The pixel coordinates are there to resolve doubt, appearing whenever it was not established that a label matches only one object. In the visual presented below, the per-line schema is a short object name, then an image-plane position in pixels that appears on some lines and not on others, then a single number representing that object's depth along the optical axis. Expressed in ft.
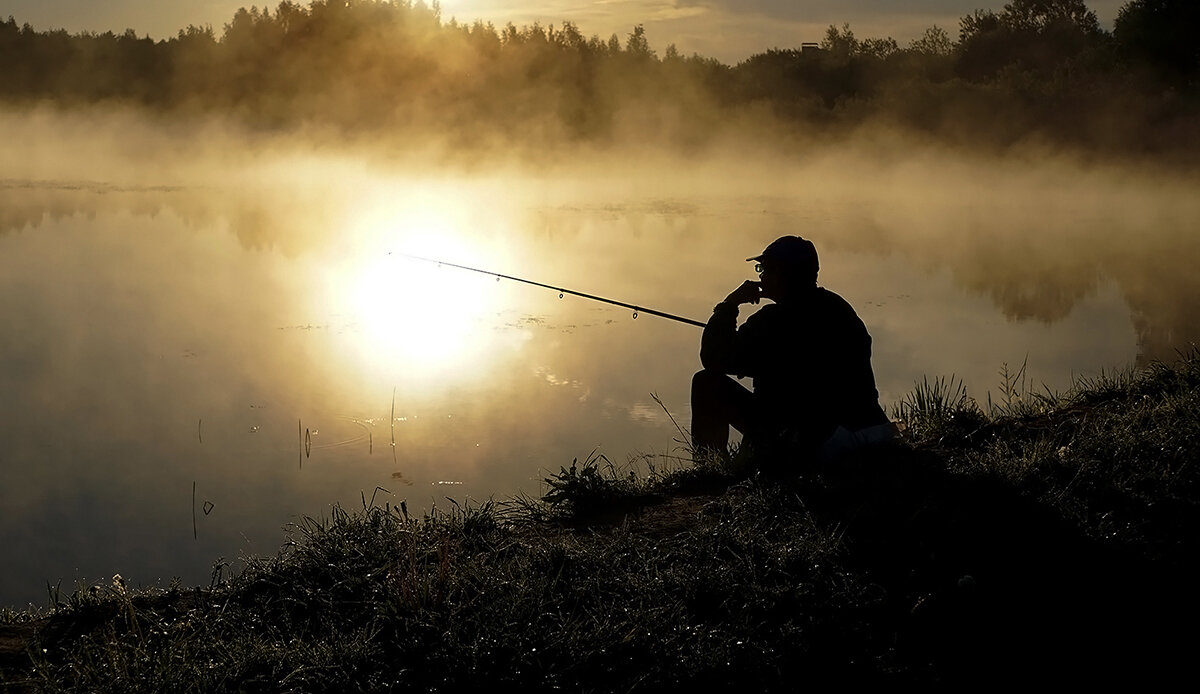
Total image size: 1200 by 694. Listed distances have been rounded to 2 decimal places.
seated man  16.22
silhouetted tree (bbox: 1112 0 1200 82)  85.20
